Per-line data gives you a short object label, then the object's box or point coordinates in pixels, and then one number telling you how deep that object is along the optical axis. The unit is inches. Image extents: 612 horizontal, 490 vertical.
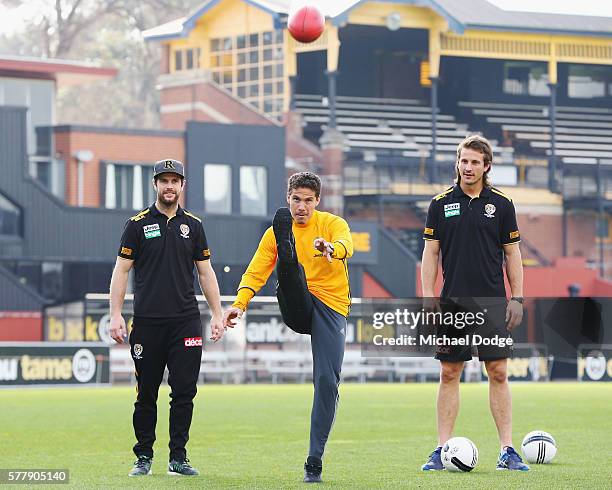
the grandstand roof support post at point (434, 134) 2207.2
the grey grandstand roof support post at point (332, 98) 2148.1
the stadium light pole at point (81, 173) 1897.9
